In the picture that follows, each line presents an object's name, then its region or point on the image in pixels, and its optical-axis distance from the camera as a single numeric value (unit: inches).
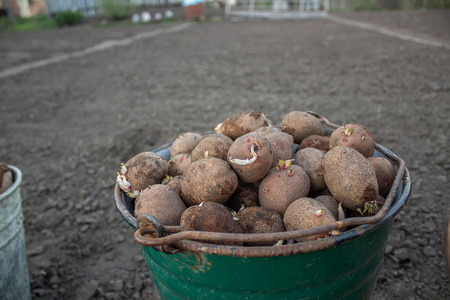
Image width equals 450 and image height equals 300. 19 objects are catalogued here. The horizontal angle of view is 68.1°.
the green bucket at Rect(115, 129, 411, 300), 10.6
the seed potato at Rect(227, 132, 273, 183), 14.2
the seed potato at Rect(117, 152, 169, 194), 16.2
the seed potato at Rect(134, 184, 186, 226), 14.1
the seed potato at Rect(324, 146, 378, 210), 13.6
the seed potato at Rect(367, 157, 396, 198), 15.1
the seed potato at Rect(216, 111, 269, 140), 18.8
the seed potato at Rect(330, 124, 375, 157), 16.0
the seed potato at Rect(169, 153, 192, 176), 17.8
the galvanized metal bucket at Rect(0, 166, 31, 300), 17.0
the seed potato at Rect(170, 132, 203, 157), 19.0
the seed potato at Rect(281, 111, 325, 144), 18.9
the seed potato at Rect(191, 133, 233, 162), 16.2
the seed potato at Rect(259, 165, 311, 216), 14.3
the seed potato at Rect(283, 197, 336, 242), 12.5
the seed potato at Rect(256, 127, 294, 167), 16.1
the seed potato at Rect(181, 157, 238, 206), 14.1
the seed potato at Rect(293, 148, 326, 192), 15.5
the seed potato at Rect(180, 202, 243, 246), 12.2
